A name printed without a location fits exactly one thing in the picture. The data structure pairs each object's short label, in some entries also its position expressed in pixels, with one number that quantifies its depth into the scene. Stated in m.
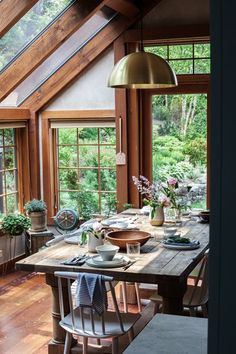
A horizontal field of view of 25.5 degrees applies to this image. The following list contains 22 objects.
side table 6.16
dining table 3.18
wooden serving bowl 3.78
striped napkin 3.07
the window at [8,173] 6.22
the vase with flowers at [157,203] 4.45
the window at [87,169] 6.34
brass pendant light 3.66
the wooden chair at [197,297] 3.79
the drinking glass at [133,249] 3.61
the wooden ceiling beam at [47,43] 5.02
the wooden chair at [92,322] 3.15
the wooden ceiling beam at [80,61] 5.91
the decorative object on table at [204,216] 4.67
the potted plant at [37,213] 6.14
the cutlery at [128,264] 3.30
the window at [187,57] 5.74
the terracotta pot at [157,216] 4.52
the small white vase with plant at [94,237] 3.71
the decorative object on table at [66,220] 5.96
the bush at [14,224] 5.84
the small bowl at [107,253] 3.38
